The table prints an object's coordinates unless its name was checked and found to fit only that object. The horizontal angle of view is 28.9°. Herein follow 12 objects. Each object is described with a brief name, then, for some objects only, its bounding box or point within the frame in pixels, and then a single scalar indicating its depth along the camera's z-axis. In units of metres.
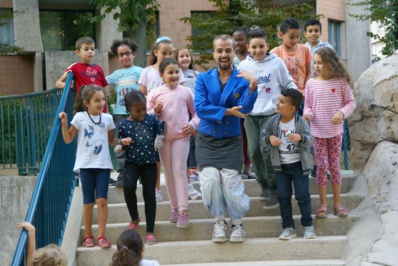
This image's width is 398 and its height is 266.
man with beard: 6.62
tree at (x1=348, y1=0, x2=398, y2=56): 20.36
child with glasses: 8.16
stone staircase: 6.69
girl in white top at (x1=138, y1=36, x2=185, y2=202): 7.67
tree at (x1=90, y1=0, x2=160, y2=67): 15.92
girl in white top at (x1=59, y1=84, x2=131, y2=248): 6.68
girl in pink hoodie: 6.97
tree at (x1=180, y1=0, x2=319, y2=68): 19.12
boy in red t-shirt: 8.02
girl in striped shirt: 7.11
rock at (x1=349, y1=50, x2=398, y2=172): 7.58
